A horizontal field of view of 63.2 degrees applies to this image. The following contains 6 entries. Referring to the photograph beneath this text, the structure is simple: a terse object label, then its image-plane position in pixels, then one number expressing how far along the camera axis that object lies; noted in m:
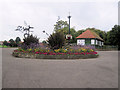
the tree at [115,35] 30.92
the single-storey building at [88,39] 32.82
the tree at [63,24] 41.22
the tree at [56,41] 11.26
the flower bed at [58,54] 9.33
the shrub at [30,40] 14.11
